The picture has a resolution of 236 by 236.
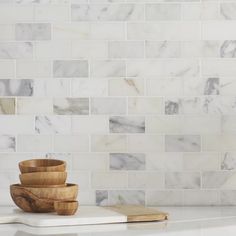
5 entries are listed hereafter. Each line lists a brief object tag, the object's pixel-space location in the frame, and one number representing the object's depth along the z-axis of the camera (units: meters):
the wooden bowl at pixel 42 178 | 2.18
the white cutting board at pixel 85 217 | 2.06
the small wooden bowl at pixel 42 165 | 2.20
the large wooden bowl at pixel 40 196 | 2.15
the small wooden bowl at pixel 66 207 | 2.11
